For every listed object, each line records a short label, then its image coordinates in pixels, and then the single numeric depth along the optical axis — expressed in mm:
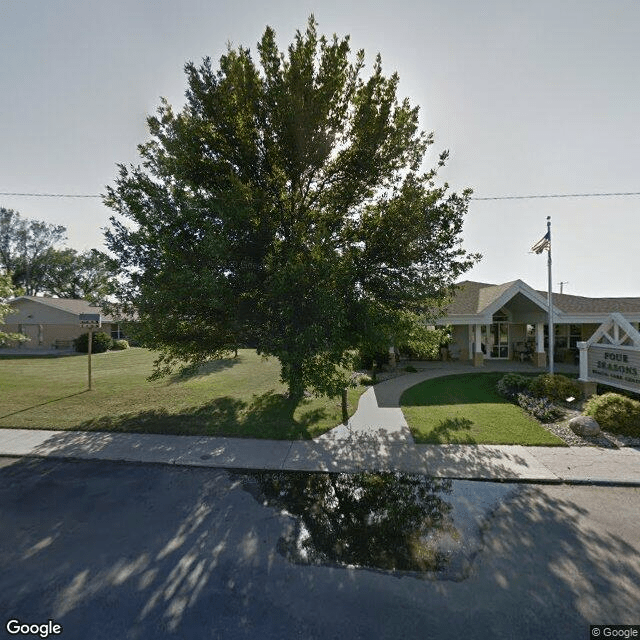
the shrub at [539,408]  9414
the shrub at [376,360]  17859
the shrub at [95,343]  29156
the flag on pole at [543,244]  13234
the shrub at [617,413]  8016
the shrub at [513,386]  11906
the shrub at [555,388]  10898
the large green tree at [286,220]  7898
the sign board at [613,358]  9844
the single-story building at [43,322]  33625
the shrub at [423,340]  10141
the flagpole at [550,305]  13250
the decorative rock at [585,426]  7887
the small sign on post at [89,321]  14075
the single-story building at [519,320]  17156
